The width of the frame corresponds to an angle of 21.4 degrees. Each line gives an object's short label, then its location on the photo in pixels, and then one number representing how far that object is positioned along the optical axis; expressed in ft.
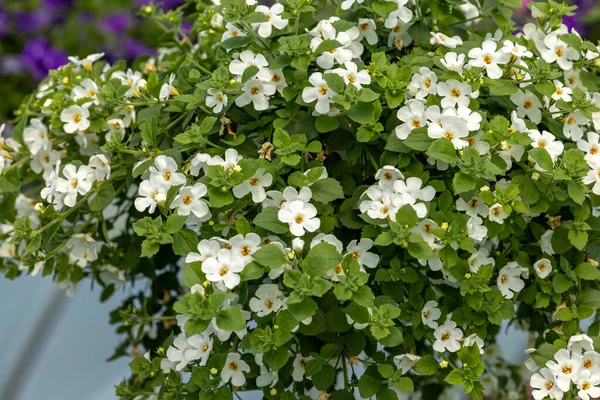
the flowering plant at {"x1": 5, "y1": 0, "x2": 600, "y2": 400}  2.62
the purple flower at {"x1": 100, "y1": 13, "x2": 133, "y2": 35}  8.31
